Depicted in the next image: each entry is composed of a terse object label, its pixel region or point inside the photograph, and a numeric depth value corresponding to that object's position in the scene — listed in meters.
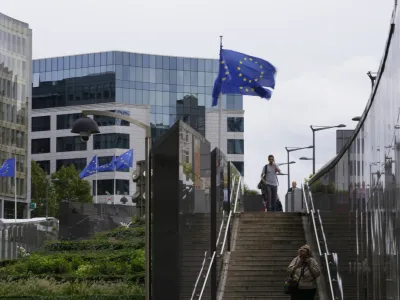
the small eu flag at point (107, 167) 101.62
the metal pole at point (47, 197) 123.72
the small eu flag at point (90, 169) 98.49
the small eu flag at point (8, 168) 86.75
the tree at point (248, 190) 144.32
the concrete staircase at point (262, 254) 27.16
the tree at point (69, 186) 135.75
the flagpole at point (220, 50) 46.42
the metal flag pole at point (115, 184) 152.25
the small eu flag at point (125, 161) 92.95
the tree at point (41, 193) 132.75
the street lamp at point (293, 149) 97.19
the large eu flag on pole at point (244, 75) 45.22
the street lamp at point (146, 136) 19.33
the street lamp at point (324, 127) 80.34
